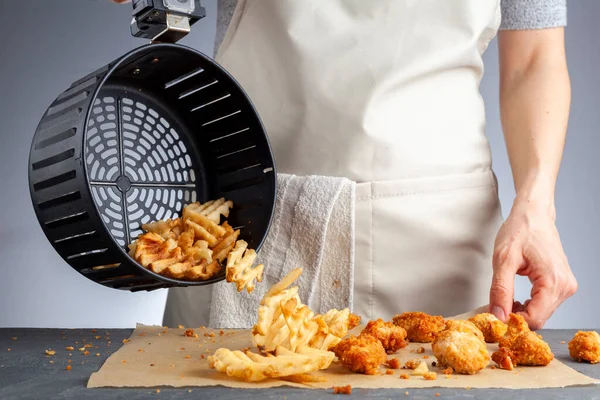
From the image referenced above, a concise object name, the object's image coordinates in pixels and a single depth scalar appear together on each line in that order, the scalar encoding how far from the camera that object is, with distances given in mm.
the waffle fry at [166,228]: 1146
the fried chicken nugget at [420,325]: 1124
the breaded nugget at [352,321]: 1196
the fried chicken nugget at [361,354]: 921
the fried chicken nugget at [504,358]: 972
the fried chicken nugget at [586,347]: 1012
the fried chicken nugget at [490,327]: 1122
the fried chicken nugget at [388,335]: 1045
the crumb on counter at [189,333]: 1180
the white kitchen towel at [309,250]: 1348
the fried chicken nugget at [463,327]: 1037
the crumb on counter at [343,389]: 846
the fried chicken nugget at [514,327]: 1119
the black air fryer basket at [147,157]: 979
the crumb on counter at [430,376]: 905
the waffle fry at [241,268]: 1068
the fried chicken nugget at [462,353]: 932
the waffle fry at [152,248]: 1045
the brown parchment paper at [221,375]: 885
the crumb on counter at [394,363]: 969
